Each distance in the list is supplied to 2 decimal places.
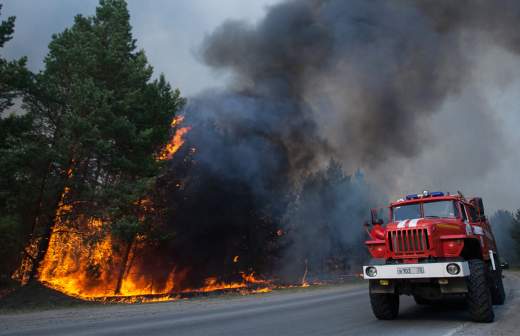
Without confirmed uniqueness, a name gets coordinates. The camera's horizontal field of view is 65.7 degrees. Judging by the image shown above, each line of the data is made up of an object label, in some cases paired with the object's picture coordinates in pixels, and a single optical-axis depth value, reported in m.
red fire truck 7.71
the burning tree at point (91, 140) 18.00
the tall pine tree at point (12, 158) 15.13
